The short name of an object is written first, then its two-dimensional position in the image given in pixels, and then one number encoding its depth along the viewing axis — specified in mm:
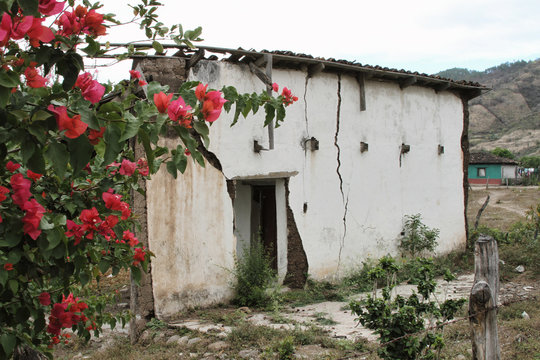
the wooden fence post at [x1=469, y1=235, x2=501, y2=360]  2963
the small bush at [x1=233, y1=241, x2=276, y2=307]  6535
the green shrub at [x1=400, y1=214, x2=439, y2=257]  8922
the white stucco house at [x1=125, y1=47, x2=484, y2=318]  6402
